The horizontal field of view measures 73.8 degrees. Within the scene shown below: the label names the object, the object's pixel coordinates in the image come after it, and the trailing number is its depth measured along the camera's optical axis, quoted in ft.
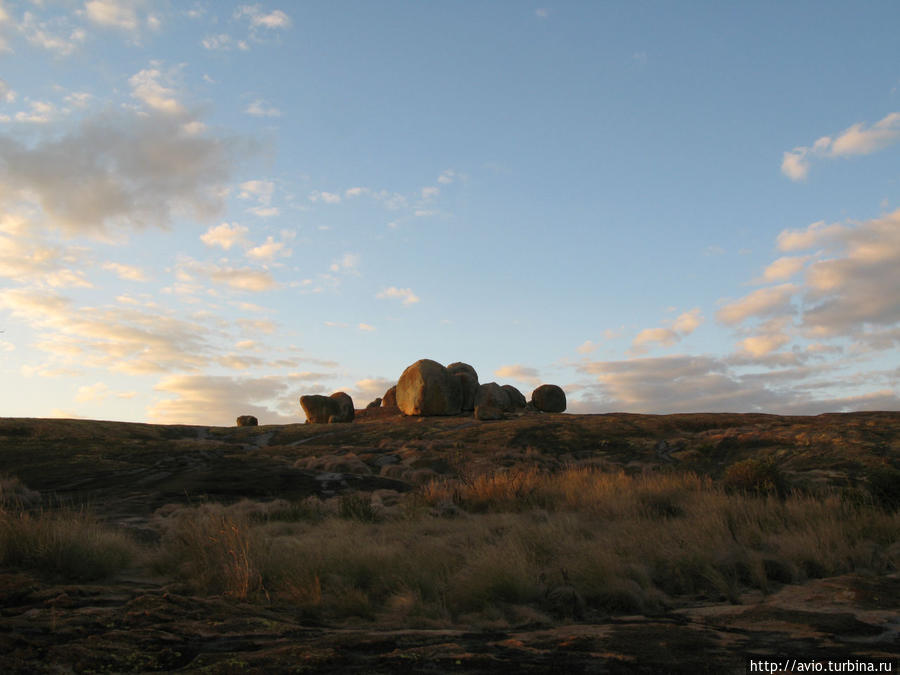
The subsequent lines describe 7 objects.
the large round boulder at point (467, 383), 164.14
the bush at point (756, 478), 39.56
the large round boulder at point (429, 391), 155.84
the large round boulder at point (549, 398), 173.29
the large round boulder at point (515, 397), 172.12
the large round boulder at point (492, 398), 159.74
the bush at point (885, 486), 33.37
